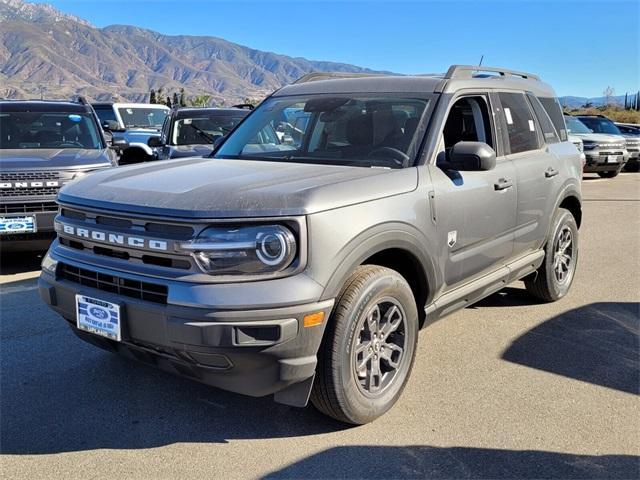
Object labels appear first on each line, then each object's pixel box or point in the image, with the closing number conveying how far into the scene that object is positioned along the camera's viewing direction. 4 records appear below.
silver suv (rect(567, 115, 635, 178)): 16.78
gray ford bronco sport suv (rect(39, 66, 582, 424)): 2.80
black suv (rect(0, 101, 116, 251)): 6.21
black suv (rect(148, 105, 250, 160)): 10.00
